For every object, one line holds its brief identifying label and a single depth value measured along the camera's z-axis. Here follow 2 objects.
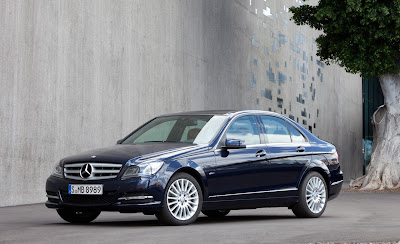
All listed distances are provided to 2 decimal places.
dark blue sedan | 14.54
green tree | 33.94
